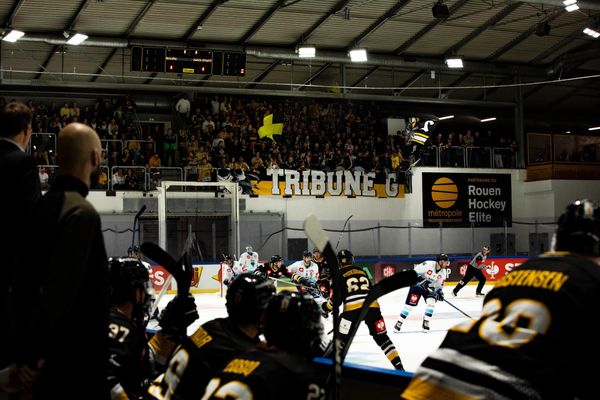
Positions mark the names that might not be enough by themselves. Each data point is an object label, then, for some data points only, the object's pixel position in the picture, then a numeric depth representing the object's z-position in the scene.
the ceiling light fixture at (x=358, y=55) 22.02
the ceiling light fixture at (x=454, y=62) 23.62
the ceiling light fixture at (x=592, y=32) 22.34
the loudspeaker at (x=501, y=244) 23.45
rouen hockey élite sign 26.59
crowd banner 24.06
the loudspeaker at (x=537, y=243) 23.09
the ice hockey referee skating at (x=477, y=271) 18.84
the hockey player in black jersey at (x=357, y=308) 9.01
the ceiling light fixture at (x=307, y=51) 22.03
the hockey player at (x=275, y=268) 15.74
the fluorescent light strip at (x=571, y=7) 19.39
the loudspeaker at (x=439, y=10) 20.64
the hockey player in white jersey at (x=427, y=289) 13.05
